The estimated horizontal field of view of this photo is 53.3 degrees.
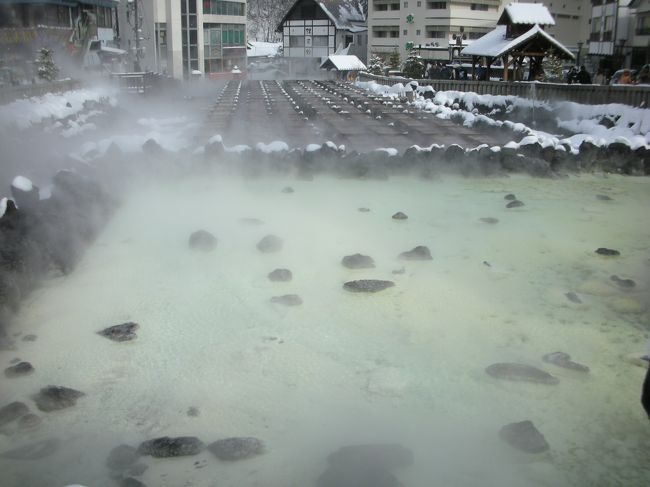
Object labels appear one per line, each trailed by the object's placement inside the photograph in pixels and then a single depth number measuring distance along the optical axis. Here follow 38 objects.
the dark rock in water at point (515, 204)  8.57
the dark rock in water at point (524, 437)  3.31
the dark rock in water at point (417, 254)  6.30
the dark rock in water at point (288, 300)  5.25
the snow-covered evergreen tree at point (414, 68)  30.06
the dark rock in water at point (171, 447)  3.28
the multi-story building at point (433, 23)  43.50
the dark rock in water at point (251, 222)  7.42
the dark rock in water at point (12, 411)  3.56
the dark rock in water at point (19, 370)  4.05
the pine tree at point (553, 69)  21.55
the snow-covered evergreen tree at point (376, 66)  35.31
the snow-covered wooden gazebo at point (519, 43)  20.51
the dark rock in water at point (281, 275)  5.73
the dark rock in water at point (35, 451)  3.27
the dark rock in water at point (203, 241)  6.51
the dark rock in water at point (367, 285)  5.50
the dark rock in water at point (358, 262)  6.07
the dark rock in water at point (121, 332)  4.63
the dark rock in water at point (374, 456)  3.18
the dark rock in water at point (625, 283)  5.59
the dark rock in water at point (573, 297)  5.30
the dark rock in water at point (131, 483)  2.99
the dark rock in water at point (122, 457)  3.19
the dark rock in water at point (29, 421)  3.52
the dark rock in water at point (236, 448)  3.28
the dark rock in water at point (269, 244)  6.46
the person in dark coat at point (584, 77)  22.55
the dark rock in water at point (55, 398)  3.70
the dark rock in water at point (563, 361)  4.14
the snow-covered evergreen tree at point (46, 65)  17.55
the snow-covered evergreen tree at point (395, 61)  36.94
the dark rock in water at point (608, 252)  6.50
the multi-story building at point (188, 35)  39.82
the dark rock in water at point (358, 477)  3.03
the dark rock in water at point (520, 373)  4.01
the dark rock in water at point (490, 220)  7.78
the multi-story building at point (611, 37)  30.95
